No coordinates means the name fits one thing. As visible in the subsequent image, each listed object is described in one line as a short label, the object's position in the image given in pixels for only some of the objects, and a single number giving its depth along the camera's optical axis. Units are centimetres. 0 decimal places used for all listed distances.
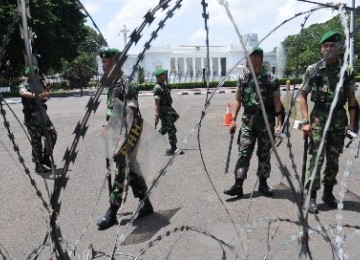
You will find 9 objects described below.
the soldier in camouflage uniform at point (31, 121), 673
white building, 7031
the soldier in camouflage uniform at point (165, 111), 802
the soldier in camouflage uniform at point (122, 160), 380
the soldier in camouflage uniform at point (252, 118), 501
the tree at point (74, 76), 3494
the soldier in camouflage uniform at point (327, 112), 448
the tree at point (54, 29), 2939
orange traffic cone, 1158
